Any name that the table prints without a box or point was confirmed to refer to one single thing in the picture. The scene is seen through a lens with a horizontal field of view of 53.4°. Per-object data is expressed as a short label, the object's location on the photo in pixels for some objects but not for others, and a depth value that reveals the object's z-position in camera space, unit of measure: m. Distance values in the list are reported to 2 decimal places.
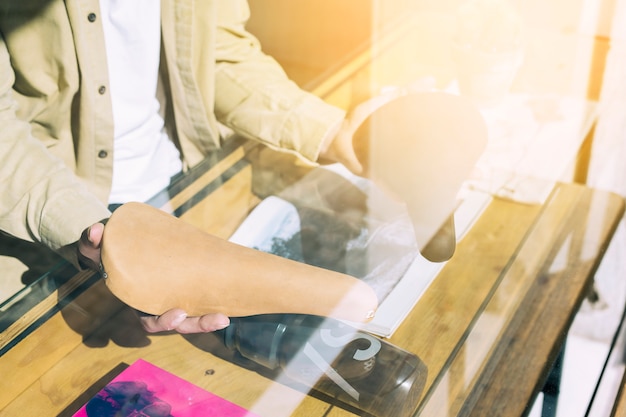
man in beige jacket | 0.71
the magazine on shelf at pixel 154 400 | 0.55
